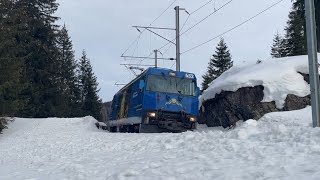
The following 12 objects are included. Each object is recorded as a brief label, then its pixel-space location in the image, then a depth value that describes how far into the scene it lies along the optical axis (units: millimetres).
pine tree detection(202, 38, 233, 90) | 36769
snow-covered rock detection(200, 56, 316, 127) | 14475
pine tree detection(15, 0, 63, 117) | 27473
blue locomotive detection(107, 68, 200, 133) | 14239
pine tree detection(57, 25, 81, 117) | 29699
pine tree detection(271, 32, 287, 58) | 36718
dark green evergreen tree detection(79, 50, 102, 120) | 41200
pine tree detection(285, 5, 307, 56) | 25327
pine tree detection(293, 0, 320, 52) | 19359
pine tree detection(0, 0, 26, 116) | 15636
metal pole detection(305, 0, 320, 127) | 7828
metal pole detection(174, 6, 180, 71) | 19409
